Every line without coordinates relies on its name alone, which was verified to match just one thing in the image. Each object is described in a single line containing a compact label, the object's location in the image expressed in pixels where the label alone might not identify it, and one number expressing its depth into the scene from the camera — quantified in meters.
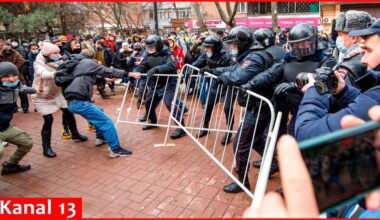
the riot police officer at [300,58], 3.14
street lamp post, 11.05
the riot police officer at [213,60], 5.72
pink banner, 30.38
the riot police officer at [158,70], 6.16
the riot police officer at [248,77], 3.73
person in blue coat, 1.56
